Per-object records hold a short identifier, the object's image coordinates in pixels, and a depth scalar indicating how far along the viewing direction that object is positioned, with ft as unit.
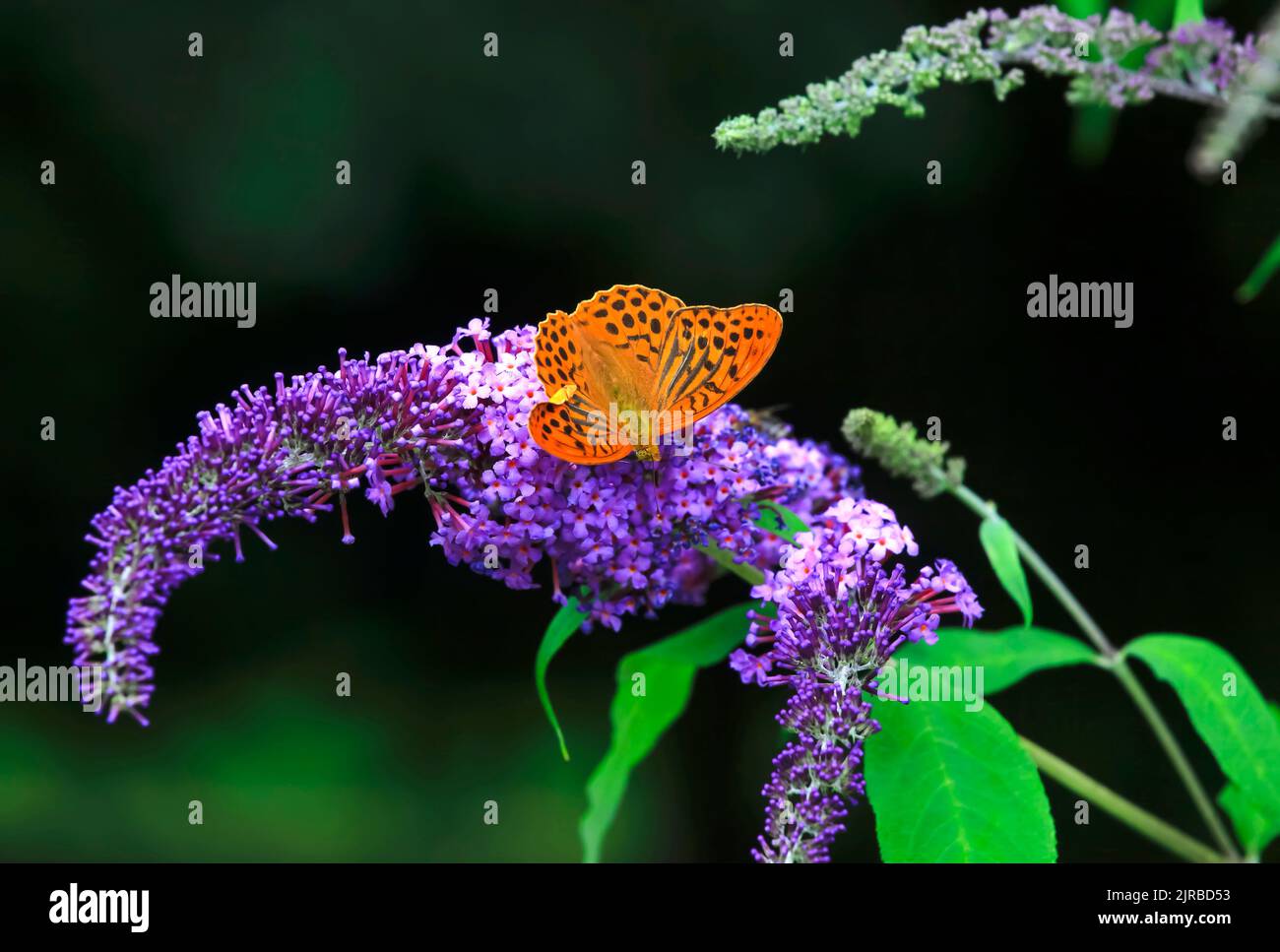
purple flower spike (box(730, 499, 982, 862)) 1.96
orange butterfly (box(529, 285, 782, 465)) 2.01
